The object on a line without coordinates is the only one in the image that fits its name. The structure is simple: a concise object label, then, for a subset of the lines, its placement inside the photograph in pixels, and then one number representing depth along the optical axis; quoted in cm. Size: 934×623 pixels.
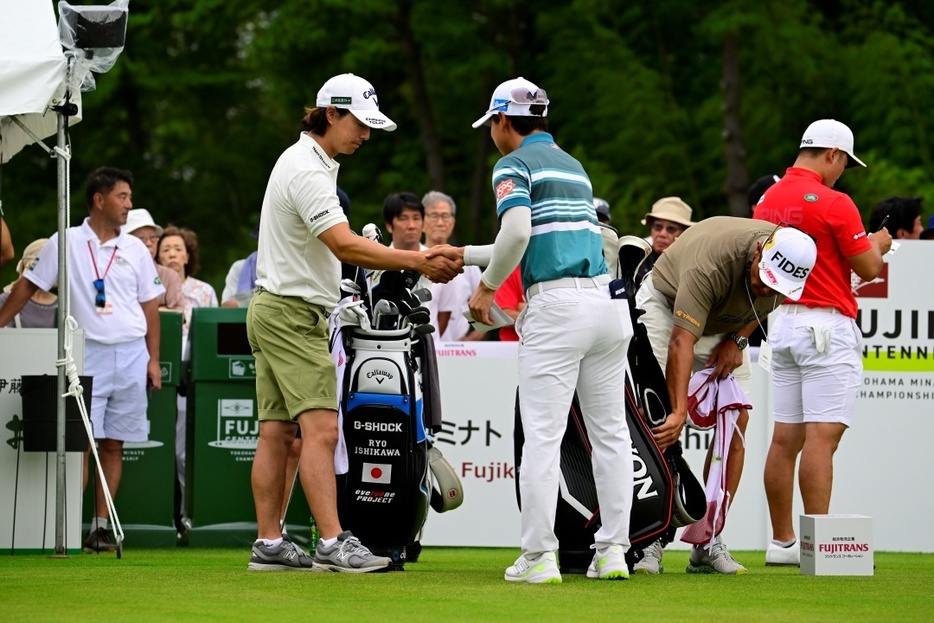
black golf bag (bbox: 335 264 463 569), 1449
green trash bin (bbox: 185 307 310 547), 1997
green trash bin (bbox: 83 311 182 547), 1970
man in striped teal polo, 1279
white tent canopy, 1547
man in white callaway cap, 1382
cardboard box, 1426
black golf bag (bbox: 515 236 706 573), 1412
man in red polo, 1557
